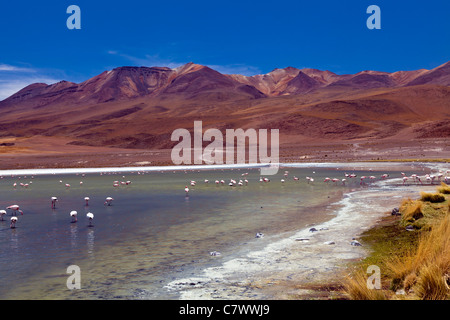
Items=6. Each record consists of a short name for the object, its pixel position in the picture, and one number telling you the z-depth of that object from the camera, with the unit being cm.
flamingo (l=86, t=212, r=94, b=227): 1458
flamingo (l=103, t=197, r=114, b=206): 2020
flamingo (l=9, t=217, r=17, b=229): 1458
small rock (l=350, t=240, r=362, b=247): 1075
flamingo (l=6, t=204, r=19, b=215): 1682
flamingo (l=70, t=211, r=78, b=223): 1545
